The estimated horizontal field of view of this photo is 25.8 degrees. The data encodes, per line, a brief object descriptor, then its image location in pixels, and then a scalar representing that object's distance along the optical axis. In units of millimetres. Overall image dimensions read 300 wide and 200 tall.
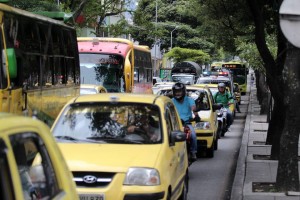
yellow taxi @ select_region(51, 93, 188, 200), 6977
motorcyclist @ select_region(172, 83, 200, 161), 12000
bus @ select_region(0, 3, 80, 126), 10008
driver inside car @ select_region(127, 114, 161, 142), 7980
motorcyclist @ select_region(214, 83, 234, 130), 20544
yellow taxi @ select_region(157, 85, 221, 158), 15328
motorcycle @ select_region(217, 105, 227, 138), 19703
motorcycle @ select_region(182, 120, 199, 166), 11500
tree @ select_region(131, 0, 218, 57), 64625
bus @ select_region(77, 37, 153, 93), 23156
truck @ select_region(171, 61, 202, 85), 57656
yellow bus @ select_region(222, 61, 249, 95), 57438
